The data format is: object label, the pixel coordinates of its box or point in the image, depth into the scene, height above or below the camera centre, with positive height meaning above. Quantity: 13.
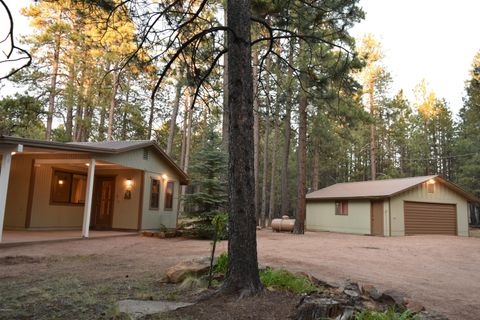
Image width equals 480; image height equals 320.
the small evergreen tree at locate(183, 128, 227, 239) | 13.48 +0.78
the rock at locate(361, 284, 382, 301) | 4.66 -0.99
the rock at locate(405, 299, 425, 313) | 4.25 -1.05
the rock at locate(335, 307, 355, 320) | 3.35 -0.90
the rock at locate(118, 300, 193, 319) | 3.70 -1.04
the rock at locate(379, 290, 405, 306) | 4.52 -1.01
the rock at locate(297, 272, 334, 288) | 5.23 -0.99
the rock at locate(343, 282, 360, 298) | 4.37 -0.94
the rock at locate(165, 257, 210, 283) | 5.38 -0.91
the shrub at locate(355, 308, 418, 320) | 3.31 -0.90
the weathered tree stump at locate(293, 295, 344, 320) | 3.45 -0.90
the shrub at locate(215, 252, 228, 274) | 5.60 -0.84
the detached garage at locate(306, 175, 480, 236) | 19.81 +0.39
